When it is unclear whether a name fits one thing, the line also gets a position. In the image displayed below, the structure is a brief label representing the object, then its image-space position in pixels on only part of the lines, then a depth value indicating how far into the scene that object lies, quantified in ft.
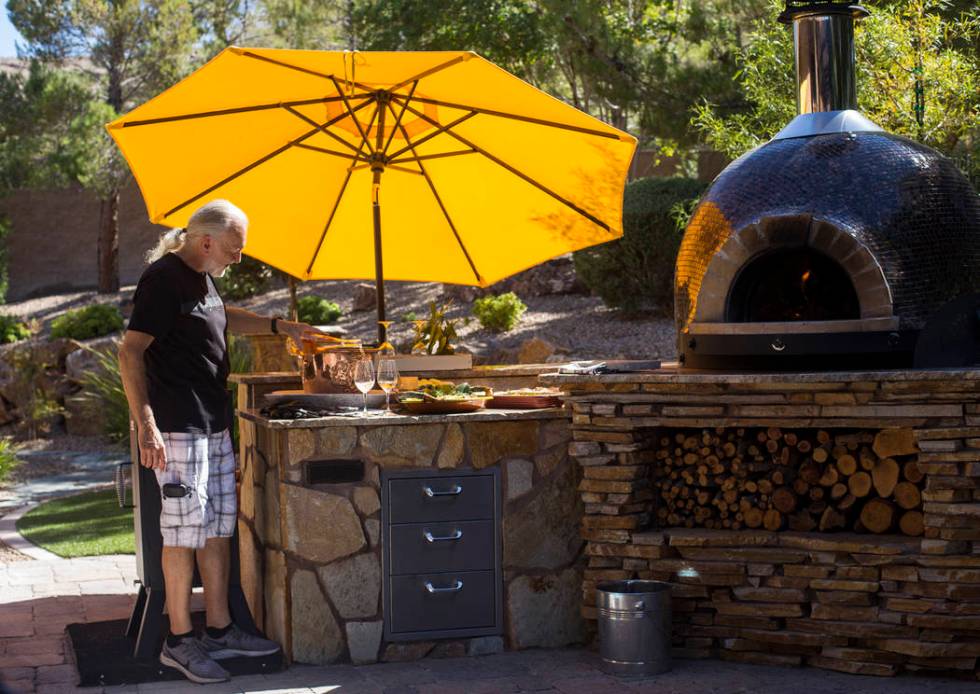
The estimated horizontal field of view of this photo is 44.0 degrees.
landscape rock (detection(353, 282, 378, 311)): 55.62
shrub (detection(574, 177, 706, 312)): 42.09
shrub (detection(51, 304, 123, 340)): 55.83
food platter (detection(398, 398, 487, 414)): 17.13
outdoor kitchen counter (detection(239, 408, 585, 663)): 16.62
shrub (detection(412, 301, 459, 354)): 21.08
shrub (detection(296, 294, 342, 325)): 51.70
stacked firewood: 16.06
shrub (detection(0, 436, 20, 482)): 36.81
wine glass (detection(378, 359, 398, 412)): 17.30
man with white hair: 15.71
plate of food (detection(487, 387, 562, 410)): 17.95
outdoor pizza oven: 16.20
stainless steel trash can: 15.90
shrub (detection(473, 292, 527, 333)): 45.98
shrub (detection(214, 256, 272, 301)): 61.16
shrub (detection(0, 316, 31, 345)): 59.88
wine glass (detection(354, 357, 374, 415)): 16.89
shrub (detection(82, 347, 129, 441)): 43.37
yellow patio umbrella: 18.83
